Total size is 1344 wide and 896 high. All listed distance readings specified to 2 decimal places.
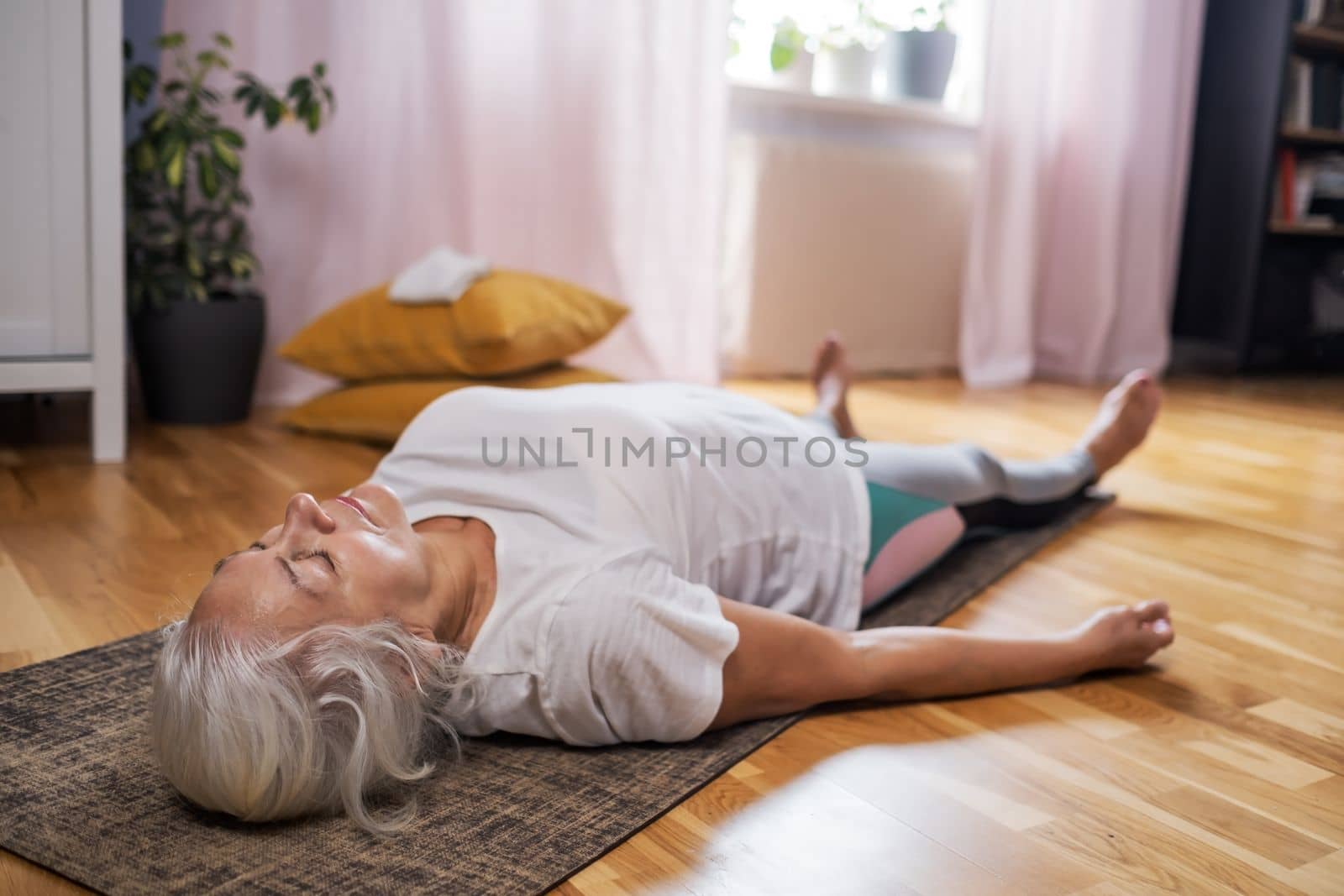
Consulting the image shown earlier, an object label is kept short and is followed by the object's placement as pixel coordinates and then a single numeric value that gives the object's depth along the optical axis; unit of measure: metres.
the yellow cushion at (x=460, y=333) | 2.31
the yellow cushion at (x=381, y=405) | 2.30
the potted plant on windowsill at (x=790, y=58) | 3.42
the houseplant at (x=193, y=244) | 2.31
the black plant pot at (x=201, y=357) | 2.37
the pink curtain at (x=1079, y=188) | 3.63
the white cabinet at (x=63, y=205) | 1.97
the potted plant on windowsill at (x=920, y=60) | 3.58
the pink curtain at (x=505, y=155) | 2.64
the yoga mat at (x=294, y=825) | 0.86
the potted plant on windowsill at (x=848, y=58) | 3.50
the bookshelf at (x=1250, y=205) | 3.82
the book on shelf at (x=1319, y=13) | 3.77
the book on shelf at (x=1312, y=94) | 3.92
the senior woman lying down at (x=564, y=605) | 0.89
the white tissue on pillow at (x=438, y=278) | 2.35
